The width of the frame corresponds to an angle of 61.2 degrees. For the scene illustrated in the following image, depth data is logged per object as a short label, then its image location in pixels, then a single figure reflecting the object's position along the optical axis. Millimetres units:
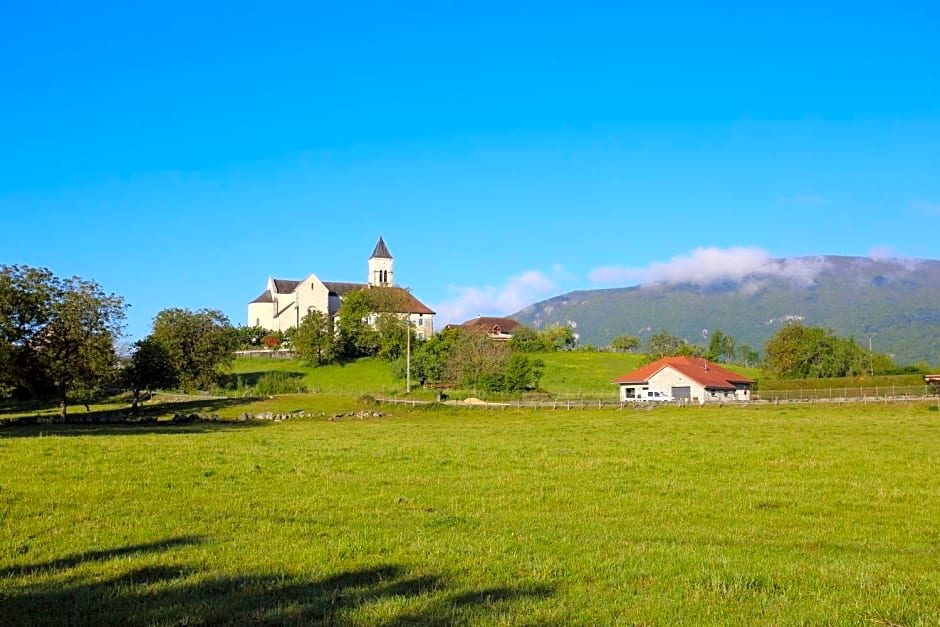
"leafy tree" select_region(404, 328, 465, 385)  98625
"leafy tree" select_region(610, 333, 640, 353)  186588
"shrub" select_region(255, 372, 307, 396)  82850
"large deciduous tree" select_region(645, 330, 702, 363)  142750
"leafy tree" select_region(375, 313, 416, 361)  118750
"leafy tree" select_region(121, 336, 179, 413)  65750
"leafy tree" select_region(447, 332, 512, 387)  94000
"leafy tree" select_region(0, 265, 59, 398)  46812
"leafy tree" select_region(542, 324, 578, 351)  162875
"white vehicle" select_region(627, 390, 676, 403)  83188
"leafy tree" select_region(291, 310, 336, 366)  116788
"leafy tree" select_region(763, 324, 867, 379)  118938
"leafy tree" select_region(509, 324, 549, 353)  143675
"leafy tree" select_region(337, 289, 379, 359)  123125
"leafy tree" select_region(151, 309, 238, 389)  71062
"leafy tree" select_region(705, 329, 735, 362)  154625
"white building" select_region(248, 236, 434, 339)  156375
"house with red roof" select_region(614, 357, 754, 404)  84062
